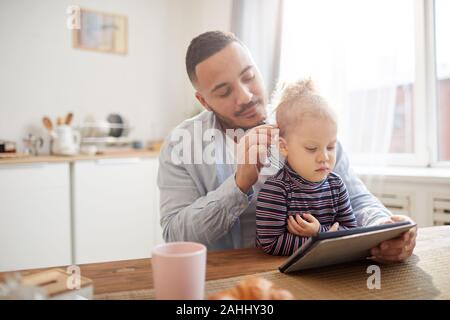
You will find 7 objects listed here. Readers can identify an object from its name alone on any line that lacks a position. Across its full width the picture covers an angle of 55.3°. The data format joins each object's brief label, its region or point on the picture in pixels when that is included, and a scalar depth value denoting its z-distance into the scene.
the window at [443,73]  2.39
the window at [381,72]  2.42
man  0.97
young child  0.93
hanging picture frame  3.20
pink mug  0.58
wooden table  0.76
